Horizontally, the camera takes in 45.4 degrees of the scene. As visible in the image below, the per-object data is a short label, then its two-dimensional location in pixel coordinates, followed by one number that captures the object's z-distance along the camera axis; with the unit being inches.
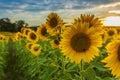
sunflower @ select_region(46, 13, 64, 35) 61.7
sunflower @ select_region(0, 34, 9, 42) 132.9
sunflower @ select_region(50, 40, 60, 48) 68.3
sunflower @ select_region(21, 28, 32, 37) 120.3
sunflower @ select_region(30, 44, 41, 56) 94.8
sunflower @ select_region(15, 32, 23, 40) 129.8
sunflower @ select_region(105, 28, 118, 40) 99.5
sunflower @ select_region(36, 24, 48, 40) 80.1
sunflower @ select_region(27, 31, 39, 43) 109.1
